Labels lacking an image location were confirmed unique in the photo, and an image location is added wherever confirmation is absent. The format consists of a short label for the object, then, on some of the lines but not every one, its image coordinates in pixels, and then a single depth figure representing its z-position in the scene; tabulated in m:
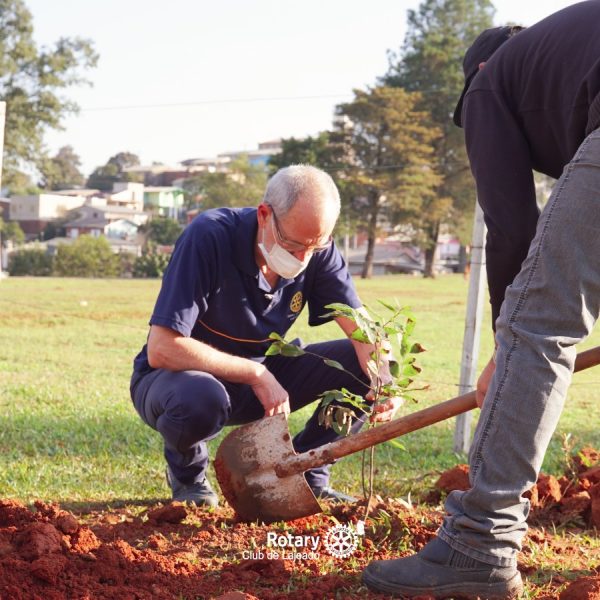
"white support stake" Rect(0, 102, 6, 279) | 4.89
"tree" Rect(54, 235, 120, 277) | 45.91
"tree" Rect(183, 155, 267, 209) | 53.97
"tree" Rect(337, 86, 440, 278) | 48.81
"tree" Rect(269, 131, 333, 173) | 51.31
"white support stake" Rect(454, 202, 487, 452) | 5.03
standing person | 2.30
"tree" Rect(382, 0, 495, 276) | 51.78
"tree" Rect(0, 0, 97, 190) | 42.16
